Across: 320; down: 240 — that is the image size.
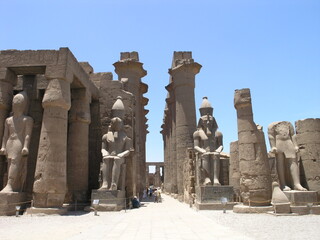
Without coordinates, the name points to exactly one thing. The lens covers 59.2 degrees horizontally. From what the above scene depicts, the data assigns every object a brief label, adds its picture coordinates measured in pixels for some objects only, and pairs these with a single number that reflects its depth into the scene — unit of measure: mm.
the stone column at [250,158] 9555
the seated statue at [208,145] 12142
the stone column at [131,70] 22784
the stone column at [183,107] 20859
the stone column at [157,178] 43656
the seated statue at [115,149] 11234
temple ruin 9484
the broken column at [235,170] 12867
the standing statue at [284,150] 9594
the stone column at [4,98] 10438
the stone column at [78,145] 11875
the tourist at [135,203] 12573
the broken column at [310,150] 9734
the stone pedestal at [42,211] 9086
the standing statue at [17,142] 9680
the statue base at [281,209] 8492
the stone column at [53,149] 9312
